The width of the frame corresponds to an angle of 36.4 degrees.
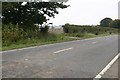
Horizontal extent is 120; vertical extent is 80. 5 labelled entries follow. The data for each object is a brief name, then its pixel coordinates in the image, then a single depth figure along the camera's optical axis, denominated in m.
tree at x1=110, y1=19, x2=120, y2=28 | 114.50
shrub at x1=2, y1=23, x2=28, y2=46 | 17.70
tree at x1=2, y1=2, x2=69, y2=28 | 22.87
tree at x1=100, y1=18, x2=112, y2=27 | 139.32
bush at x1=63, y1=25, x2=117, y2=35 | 40.99
